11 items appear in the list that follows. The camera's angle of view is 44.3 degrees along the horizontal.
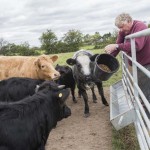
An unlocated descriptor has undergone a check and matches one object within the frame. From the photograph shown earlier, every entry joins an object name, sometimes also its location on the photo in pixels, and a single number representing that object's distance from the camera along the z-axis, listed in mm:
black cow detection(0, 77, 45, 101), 3387
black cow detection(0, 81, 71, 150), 2193
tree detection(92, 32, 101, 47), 27235
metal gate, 2159
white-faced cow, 3861
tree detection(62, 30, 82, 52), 25145
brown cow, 3994
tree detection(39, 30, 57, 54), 24678
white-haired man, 2906
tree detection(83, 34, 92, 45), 28383
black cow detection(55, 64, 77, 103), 4620
